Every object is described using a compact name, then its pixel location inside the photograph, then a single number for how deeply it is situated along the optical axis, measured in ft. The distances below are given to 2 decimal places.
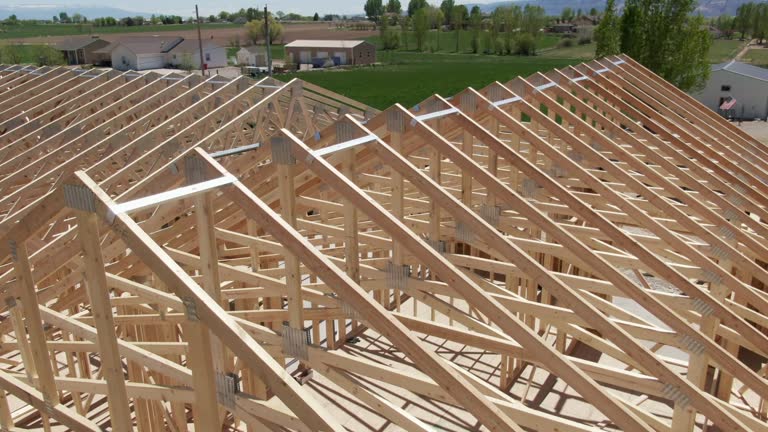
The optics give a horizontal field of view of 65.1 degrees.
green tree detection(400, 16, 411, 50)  320.70
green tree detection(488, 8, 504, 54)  272.31
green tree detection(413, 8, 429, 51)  298.97
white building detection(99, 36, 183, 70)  208.85
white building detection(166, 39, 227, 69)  214.28
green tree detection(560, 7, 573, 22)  475.31
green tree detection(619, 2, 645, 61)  85.10
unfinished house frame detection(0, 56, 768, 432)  14.03
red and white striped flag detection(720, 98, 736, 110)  105.40
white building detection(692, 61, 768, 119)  110.01
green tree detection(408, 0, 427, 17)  497.87
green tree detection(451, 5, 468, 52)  363.35
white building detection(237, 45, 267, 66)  224.94
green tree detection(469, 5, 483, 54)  284.20
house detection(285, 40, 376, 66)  235.81
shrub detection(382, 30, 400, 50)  306.14
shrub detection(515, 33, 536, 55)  254.88
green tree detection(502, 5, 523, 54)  287.28
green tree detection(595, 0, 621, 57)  88.48
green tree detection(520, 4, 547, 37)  300.20
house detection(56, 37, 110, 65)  224.74
